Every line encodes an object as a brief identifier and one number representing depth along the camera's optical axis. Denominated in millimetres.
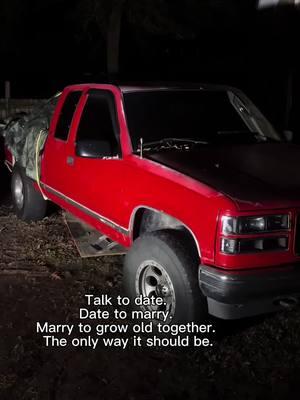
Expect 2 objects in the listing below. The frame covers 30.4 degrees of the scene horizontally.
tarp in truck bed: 6066
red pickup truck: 3449
